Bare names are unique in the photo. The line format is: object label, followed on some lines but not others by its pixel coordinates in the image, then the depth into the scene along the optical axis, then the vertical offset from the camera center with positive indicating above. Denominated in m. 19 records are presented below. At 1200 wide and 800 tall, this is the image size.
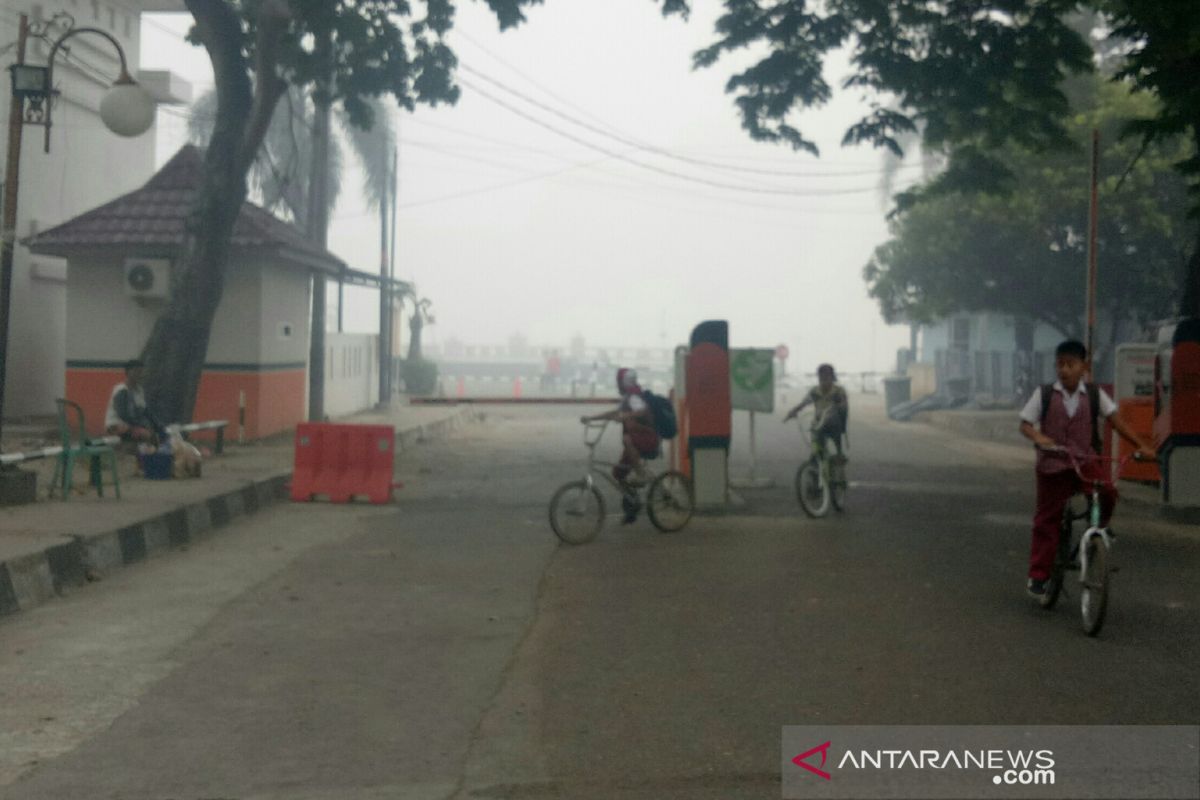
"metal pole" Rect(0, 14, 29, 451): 15.18 +1.44
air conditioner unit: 23.19 +1.38
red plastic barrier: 16.66 -0.98
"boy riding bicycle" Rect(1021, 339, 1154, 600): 9.20 -0.24
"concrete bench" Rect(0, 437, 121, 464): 12.92 -0.77
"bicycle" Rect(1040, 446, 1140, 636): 8.53 -0.98
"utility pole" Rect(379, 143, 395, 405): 37.69 +0.70
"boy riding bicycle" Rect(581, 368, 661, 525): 13.81 -0.47
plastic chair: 14.23 -0.83
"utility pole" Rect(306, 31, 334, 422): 27.64 +2.63
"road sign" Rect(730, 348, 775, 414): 19.39 +0.06
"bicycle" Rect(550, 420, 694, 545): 13.02 -1.10
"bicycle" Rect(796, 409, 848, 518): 15.02 -0.92
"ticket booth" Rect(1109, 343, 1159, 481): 19.23 +0.07
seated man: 16.88 -0.49
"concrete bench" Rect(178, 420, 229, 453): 18.78 -0.72
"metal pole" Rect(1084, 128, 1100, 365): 21.36 +2.04
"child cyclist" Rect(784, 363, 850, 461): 15.15 -0.23
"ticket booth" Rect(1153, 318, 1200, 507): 15.51 -0.38
